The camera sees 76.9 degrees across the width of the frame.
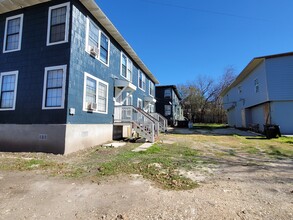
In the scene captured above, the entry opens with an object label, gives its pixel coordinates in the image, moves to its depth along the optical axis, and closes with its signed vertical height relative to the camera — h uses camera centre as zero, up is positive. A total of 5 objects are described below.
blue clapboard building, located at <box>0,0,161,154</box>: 7.79 +2.34
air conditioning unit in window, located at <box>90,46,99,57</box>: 9.22 +3.81
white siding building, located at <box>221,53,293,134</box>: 15.05 +3.13
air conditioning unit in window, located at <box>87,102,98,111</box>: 8.92 +0.97
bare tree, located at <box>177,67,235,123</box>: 42.52 +5.57
